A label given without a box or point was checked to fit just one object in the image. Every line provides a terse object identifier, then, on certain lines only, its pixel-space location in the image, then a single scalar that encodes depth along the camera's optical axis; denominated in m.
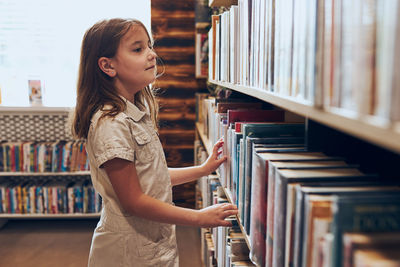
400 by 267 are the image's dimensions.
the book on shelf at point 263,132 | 1.03
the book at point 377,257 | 0.39
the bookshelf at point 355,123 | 0.35
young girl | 1.22
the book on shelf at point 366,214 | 0.45
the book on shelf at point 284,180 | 0.63
